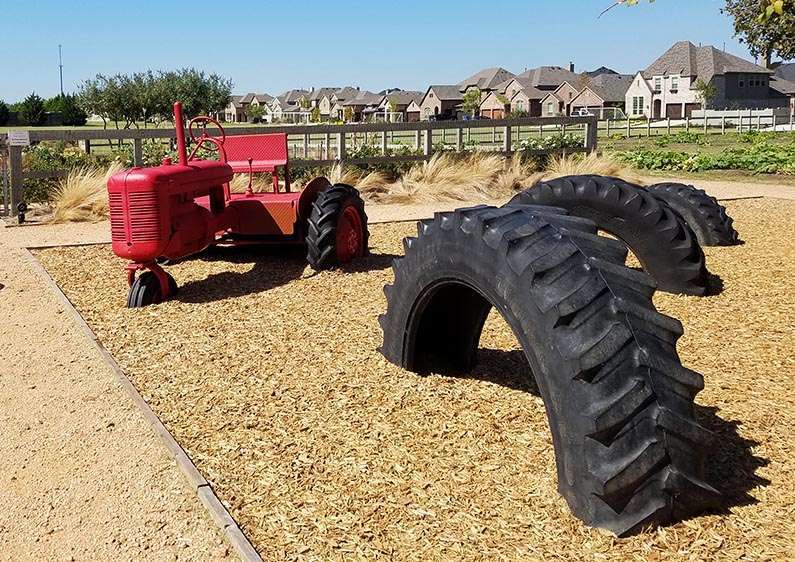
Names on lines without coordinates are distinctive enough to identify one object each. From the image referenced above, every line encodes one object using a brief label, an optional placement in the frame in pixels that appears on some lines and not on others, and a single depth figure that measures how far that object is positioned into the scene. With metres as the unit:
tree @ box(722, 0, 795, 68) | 32.21
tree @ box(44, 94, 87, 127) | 87.69
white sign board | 12.93
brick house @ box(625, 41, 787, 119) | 79.19
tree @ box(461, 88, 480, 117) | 90.50
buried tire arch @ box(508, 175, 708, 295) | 6.64
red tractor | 6.87
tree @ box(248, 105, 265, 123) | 108.07
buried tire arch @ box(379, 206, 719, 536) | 2.85
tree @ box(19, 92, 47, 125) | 84.06
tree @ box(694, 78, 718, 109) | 71.25
